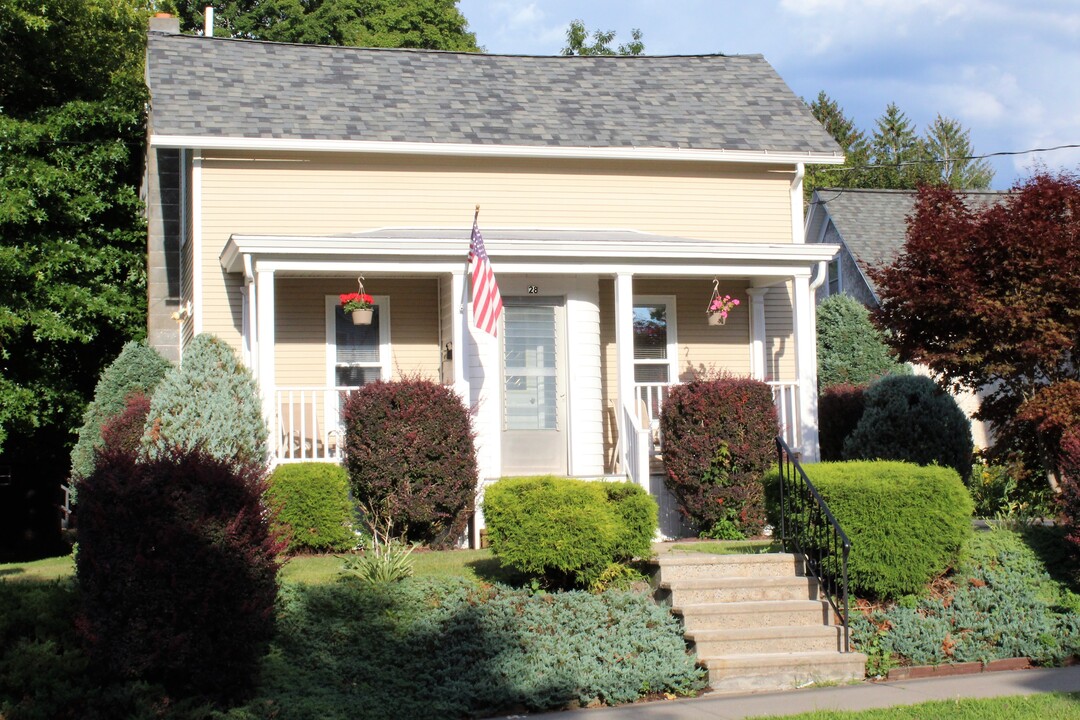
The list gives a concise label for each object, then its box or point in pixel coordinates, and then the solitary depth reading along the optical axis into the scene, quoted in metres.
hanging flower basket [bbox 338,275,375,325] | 13.87
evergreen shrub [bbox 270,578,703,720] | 8.03
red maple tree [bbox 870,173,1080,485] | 11.09
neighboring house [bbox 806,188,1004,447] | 25.50
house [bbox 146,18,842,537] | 14.02
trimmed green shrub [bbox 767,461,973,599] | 9.64
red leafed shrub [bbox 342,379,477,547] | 12.47
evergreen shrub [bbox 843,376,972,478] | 13.97
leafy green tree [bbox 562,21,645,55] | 40.94
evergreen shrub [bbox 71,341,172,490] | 16.44
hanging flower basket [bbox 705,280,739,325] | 15.05
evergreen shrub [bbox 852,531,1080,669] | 9.22
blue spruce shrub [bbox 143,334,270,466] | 12.30
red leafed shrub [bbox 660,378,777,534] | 13.01
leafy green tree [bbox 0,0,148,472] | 20.11
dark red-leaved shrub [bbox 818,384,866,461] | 16.59
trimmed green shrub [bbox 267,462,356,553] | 12.45
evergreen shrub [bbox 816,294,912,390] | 20.69
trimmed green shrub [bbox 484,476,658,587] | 9.55
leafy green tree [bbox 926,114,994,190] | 50.97
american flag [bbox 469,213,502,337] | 12.92
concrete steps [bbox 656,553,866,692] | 8.77
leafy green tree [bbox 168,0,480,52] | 34.91
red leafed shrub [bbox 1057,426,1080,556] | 10.40
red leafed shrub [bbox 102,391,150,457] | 13.79
